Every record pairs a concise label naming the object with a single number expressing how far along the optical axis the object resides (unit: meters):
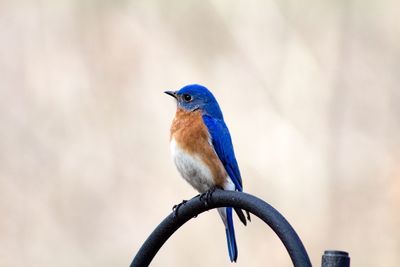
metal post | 4.47
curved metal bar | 4.77
